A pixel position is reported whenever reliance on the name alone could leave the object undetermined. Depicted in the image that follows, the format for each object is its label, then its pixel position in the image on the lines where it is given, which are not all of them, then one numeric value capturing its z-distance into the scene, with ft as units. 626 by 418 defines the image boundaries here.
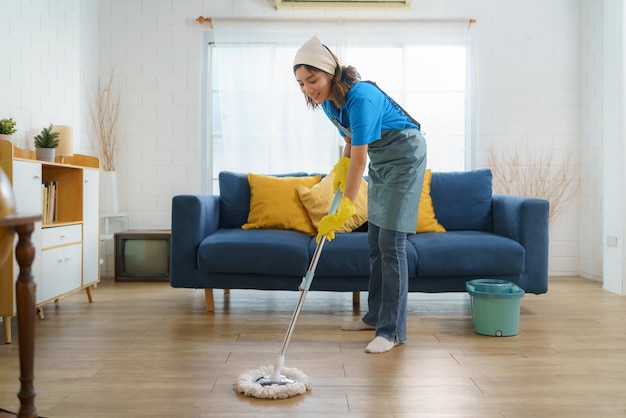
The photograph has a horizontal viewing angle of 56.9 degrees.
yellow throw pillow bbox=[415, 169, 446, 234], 11.30
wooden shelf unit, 8.37
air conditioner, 14.35
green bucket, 8.59
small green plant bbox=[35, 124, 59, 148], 10.39
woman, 7.27
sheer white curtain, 14.62
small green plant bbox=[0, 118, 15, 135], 9.33
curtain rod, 14.61
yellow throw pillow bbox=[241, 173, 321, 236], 11.24
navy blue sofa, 9.75
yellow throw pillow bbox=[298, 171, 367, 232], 11.10
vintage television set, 13.57
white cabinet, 10.99
